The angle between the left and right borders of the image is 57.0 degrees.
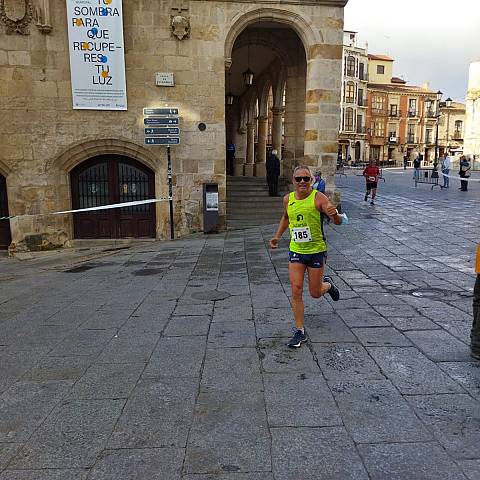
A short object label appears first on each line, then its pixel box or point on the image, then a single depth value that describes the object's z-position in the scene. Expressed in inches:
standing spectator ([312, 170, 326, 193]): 433.4
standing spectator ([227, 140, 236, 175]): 913.2
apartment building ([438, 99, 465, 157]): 2999.5
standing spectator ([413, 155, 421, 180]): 965.8
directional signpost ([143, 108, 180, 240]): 437.1
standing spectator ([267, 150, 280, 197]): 552.7
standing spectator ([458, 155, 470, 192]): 807.6
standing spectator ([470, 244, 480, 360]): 151.0
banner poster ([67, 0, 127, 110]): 426.0
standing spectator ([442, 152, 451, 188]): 859.7
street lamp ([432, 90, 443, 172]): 1180.4
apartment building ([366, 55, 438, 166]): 2731.3
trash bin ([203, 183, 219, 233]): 454.9
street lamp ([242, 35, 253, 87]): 642.0
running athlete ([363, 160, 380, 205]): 591.8
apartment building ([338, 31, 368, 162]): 2544.3
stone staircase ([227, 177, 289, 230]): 507.5
